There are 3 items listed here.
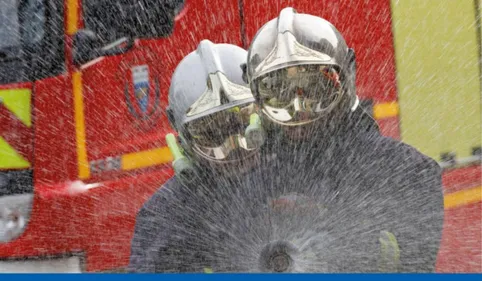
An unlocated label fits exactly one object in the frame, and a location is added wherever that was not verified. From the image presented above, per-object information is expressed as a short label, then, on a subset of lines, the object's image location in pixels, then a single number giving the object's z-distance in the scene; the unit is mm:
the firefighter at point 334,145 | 6161
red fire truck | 7623
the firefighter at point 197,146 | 6434
